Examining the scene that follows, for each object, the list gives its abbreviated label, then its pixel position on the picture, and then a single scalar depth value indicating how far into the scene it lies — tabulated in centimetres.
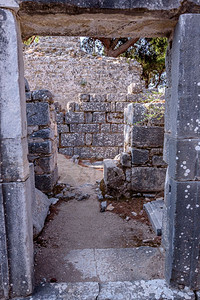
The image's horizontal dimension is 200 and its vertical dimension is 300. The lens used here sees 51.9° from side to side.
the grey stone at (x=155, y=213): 316
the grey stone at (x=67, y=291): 176
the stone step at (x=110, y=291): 177
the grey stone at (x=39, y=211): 306
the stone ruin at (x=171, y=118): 155
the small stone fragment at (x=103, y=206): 395
